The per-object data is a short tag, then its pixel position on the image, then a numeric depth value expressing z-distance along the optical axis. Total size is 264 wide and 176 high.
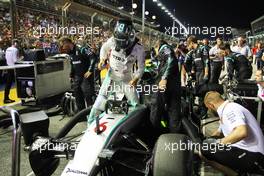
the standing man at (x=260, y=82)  5.05
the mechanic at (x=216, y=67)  9.03
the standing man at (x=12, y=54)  9.93
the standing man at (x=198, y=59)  8.14
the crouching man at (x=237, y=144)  3.28
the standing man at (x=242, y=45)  9.87
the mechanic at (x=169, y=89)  4.48
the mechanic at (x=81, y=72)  7.17
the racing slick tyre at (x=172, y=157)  2.54
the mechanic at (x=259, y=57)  15.00
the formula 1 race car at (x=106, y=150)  2.54
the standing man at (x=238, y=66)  6.94
